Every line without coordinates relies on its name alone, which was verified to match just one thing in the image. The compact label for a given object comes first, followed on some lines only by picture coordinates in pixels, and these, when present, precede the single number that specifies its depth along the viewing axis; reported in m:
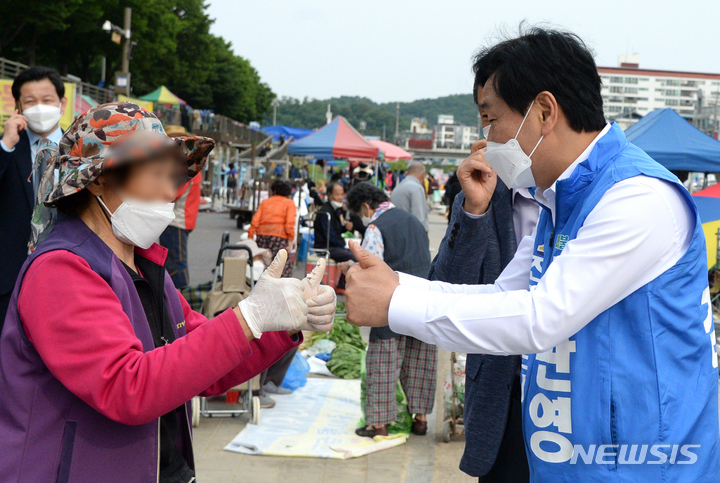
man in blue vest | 1.57
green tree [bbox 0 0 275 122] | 31.48
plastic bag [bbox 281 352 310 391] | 6.41
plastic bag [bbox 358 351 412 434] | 5.38
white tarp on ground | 4.97
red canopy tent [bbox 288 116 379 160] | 14.25
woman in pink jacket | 1.50
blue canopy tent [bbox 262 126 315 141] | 25.58
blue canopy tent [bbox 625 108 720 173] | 9.43
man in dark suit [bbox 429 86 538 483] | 2.39
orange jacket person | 9.74
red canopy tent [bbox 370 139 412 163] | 26.90
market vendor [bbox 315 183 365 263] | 9.70
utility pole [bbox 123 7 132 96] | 21.77
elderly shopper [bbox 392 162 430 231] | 9.13
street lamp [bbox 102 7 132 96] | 19.69
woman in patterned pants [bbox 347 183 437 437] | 5.22
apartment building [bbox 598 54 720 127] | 167.50
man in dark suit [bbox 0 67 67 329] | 3.61
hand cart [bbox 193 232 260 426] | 5.42
